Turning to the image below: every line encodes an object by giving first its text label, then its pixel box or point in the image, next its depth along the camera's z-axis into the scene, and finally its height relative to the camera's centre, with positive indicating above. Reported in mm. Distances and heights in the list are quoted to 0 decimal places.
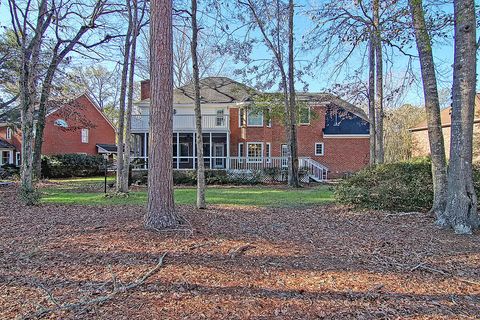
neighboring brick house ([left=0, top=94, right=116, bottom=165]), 27797 +2447
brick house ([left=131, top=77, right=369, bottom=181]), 23219 +1971
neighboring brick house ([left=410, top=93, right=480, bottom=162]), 22781 +1826
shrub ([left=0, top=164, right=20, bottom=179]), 21262 -552
